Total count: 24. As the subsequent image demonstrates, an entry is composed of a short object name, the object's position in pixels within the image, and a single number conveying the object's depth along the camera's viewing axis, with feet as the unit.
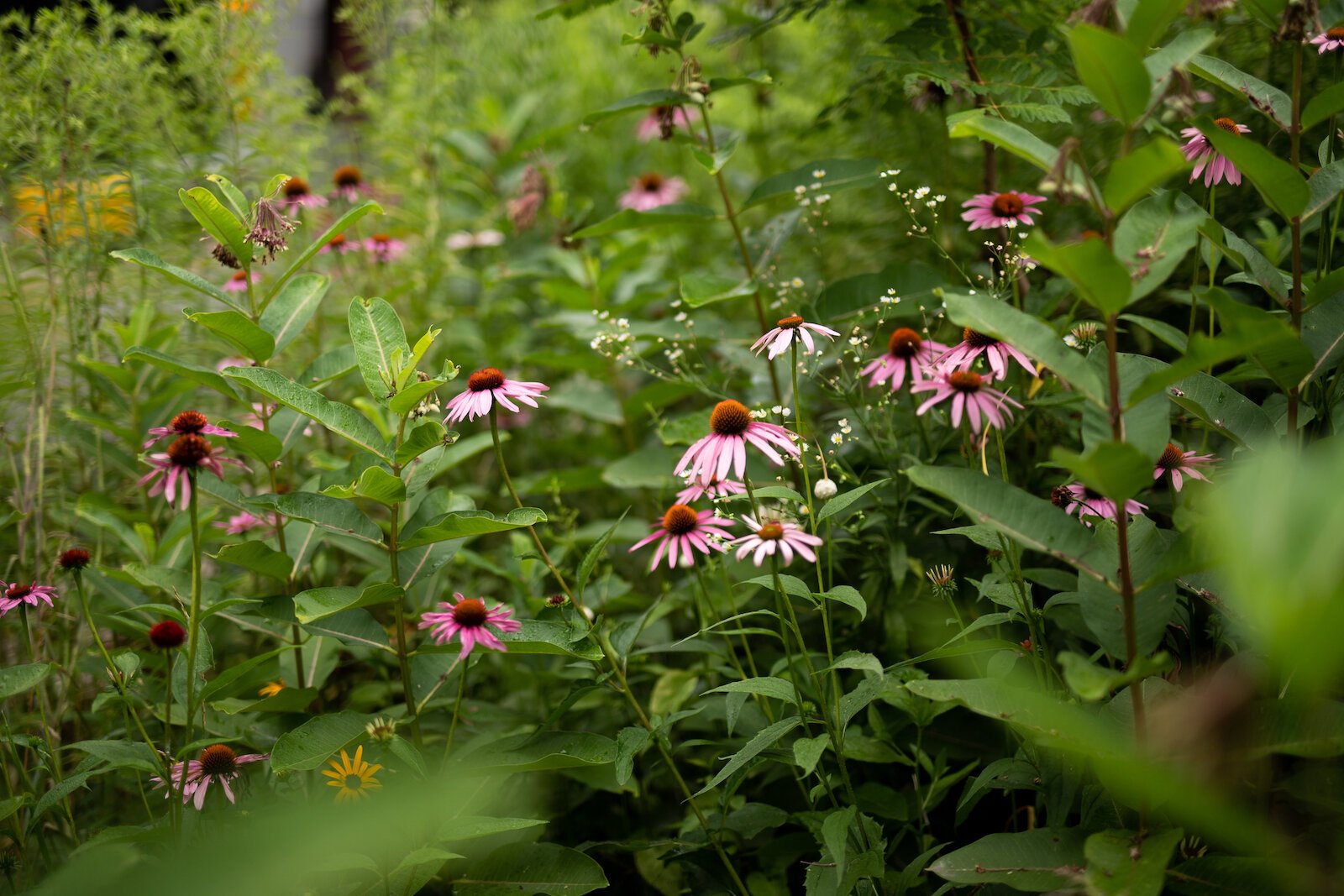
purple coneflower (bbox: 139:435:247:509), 3.01
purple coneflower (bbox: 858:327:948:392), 3.55
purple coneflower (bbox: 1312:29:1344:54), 3.44
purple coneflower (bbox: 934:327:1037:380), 3.05
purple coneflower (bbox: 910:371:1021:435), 2.95
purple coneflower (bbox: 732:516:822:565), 2.94
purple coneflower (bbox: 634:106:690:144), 4.79
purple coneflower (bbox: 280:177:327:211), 5.78
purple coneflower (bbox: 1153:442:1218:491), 3.20
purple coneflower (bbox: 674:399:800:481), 3.18
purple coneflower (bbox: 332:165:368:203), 6.72
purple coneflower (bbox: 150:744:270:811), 3.42
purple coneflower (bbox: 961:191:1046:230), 3.91
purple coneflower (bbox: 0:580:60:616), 3.42
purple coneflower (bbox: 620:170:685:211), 8.40
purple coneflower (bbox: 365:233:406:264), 6.61
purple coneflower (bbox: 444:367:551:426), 3.40
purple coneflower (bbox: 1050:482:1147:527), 3.04
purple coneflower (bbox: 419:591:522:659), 3.31
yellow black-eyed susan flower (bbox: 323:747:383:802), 3.35
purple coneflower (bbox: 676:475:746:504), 3.14
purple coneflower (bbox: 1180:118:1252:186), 3.47
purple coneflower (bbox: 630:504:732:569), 3.35
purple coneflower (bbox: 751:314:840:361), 3.18
